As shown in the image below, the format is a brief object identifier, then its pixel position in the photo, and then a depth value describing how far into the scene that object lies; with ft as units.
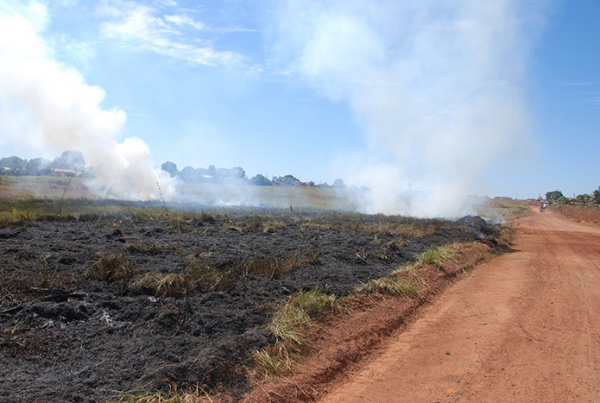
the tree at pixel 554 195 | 411.09
